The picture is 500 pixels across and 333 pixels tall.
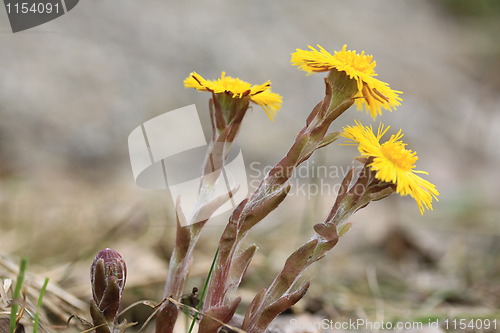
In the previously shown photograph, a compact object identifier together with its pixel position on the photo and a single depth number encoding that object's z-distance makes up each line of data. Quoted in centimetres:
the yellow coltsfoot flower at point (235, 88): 51
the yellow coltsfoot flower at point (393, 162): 50
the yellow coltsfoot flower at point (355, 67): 50
